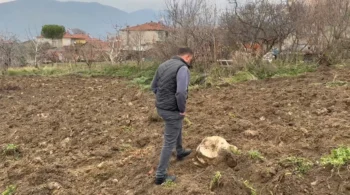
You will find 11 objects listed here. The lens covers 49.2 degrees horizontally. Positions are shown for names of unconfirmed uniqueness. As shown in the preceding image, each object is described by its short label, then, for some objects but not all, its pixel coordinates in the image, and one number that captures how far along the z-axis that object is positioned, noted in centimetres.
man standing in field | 457
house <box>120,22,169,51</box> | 2070
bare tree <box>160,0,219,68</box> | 1478
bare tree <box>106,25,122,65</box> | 2244
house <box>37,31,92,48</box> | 4572
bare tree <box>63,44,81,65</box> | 2473
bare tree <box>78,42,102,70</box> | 2342
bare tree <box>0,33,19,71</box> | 2247
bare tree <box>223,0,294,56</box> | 1541
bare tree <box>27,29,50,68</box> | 2803
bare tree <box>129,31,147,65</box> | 2051
